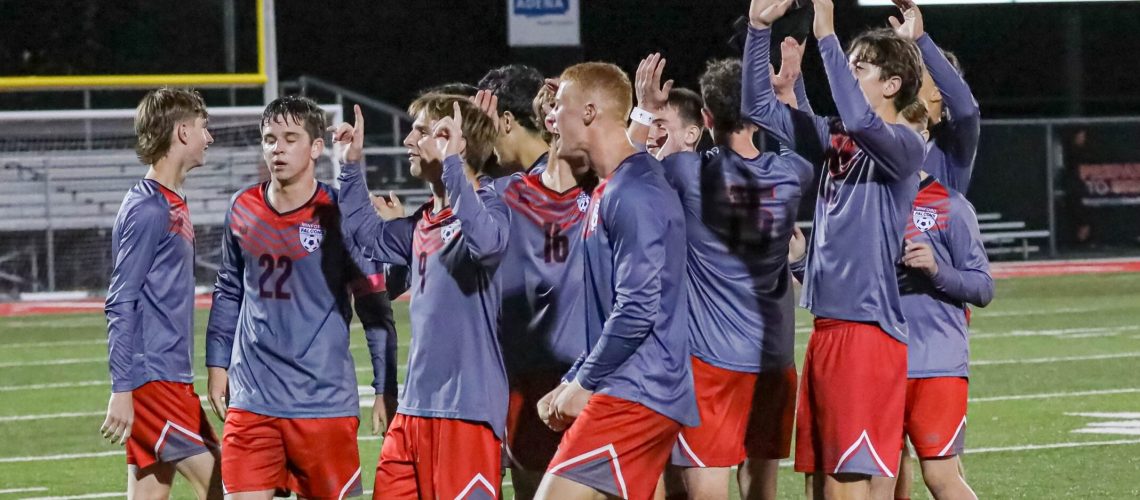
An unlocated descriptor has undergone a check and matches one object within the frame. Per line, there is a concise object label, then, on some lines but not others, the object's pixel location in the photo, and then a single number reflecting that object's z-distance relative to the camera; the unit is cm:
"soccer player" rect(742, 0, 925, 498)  1059
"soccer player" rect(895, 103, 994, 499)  1165
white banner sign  4766
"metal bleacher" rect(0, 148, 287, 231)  4016
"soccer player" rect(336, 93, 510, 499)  997
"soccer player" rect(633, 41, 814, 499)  1121
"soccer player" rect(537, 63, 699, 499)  909
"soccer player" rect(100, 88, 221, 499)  1127
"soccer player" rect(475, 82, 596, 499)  1119
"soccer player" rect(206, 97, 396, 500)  1077
